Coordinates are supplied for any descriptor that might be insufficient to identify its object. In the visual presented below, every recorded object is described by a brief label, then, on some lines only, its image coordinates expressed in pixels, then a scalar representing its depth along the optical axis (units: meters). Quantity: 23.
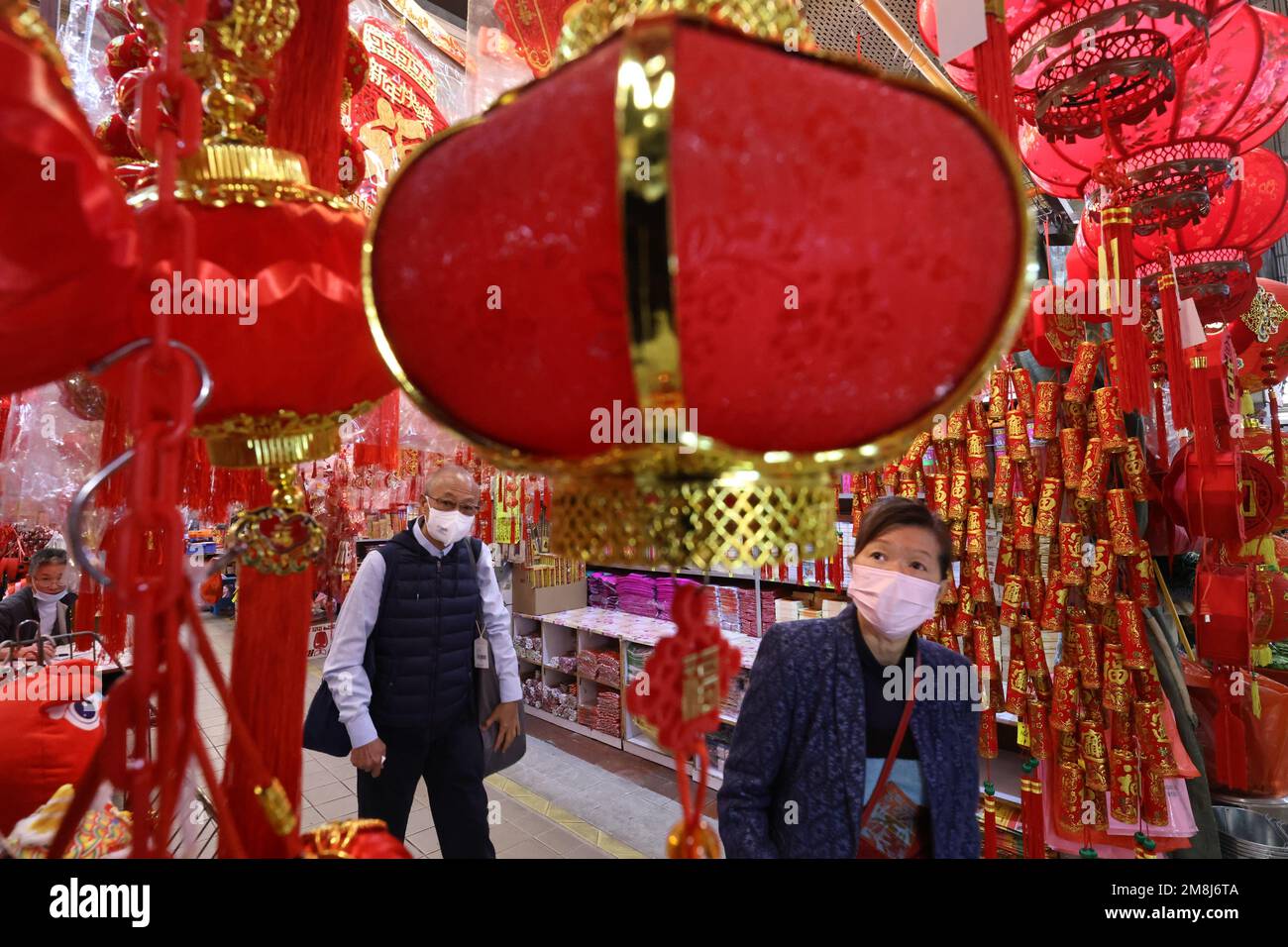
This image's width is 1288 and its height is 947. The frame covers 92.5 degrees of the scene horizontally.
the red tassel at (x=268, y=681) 0.51
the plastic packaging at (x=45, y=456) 1.05
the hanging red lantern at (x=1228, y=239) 1.60
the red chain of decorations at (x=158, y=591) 0.29
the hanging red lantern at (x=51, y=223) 0.26
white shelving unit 3.75
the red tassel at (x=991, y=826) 1.99
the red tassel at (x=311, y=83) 0.57
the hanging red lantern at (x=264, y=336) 0.40
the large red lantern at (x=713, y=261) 0.26
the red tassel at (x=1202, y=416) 1.59
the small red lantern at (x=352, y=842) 0.39
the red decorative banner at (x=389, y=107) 1.37
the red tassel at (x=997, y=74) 0.82
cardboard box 4.36
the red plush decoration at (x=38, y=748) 1.10
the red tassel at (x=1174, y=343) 1.50
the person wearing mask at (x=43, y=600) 2.40
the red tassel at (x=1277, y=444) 1.97
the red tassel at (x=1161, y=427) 2.02
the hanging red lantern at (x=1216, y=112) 1.26
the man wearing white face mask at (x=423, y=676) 1.82
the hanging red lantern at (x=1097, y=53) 1.04
